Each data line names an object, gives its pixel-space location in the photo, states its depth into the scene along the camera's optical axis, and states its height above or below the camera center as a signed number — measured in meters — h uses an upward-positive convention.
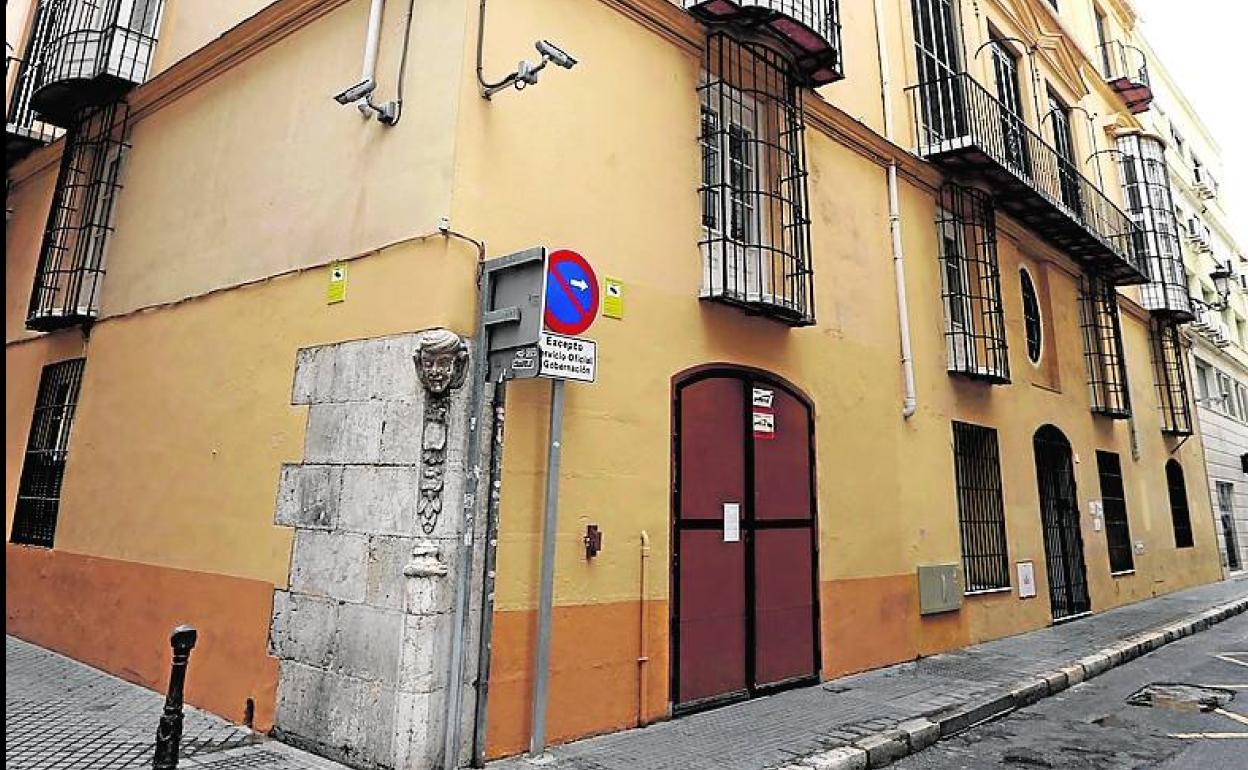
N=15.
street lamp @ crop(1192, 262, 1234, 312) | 22.25 +8.16
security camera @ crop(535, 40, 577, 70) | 5.47 +3.45
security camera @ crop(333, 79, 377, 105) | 5.96 +3.40
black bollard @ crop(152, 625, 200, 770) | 4.07 -0.91
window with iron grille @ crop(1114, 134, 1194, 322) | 17.16 +7.60
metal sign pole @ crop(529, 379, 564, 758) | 5.20 -0.21
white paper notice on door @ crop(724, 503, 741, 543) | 6.97 +0.27
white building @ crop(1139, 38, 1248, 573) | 20.52 +7.74
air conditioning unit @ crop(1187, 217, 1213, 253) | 22.14 +9.50
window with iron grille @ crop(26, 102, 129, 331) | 8.89 +3.69
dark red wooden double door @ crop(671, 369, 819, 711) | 6.56 +0.11
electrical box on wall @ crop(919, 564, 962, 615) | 9.03 -0.37
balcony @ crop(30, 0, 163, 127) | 8.98 +5.56
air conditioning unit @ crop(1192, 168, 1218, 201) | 23.92 +11.76
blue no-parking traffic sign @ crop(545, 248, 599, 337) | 5.20 +1.71
